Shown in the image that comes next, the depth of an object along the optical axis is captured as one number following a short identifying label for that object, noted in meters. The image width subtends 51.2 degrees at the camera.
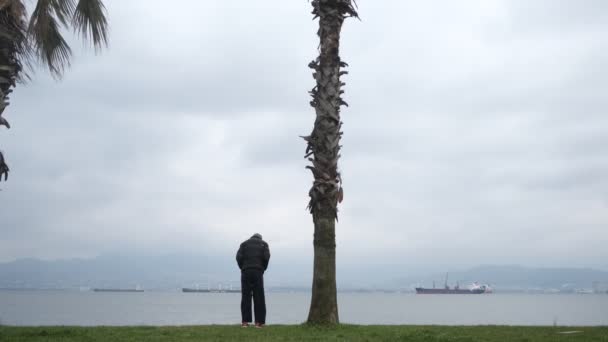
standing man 13.27
